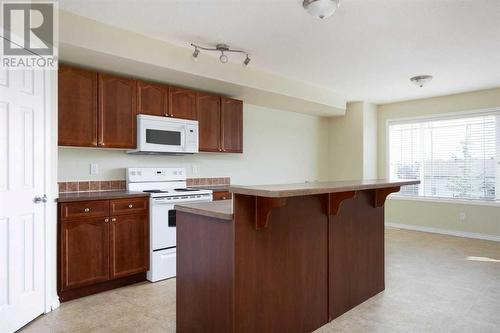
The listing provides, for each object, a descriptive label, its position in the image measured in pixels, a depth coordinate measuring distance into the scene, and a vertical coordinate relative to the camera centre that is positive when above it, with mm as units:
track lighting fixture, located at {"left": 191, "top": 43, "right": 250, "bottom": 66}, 3301 +1239
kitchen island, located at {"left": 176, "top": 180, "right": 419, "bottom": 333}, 1846 -587
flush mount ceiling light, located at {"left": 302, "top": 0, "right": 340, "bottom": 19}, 2340 +1174
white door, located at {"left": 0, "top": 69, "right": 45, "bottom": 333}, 2271 -187
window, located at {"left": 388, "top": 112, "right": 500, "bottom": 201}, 5281 +217
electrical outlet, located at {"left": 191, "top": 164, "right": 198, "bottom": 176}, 4500 +6
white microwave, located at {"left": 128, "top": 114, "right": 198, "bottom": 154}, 3508 +390
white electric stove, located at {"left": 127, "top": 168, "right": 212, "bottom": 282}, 3367 -484
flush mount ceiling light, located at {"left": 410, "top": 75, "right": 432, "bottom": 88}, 4329 +1188
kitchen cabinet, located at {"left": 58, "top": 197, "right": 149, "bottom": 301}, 2840 -697
